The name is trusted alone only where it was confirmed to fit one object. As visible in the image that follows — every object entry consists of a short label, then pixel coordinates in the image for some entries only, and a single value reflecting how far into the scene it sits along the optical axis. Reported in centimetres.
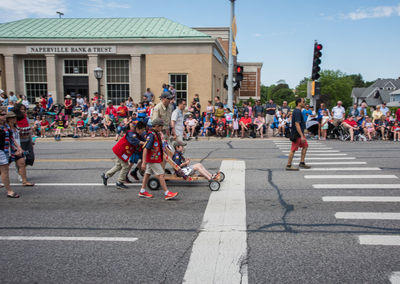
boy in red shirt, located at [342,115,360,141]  1694
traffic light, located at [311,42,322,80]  1651
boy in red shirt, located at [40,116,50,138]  1883
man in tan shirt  841
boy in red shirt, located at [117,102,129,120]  1914
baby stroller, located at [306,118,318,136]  1393
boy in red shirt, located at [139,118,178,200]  675
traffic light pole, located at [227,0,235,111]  1791
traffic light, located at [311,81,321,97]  1721
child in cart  751
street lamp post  2067
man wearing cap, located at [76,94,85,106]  2131
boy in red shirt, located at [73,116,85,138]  1895
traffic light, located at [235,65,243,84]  1771
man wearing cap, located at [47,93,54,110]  2183
